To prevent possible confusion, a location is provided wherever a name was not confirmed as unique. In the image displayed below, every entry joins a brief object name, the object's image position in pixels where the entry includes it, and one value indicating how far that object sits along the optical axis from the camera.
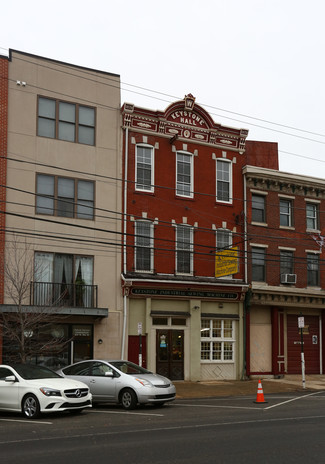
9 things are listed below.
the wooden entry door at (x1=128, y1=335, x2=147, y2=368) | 27.36
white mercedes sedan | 15.05
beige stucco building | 25.77
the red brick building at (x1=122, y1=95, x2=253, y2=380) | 28.03
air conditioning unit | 31.59
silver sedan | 17.19
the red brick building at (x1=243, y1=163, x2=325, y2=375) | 31.12
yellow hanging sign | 27.05
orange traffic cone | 18.94
